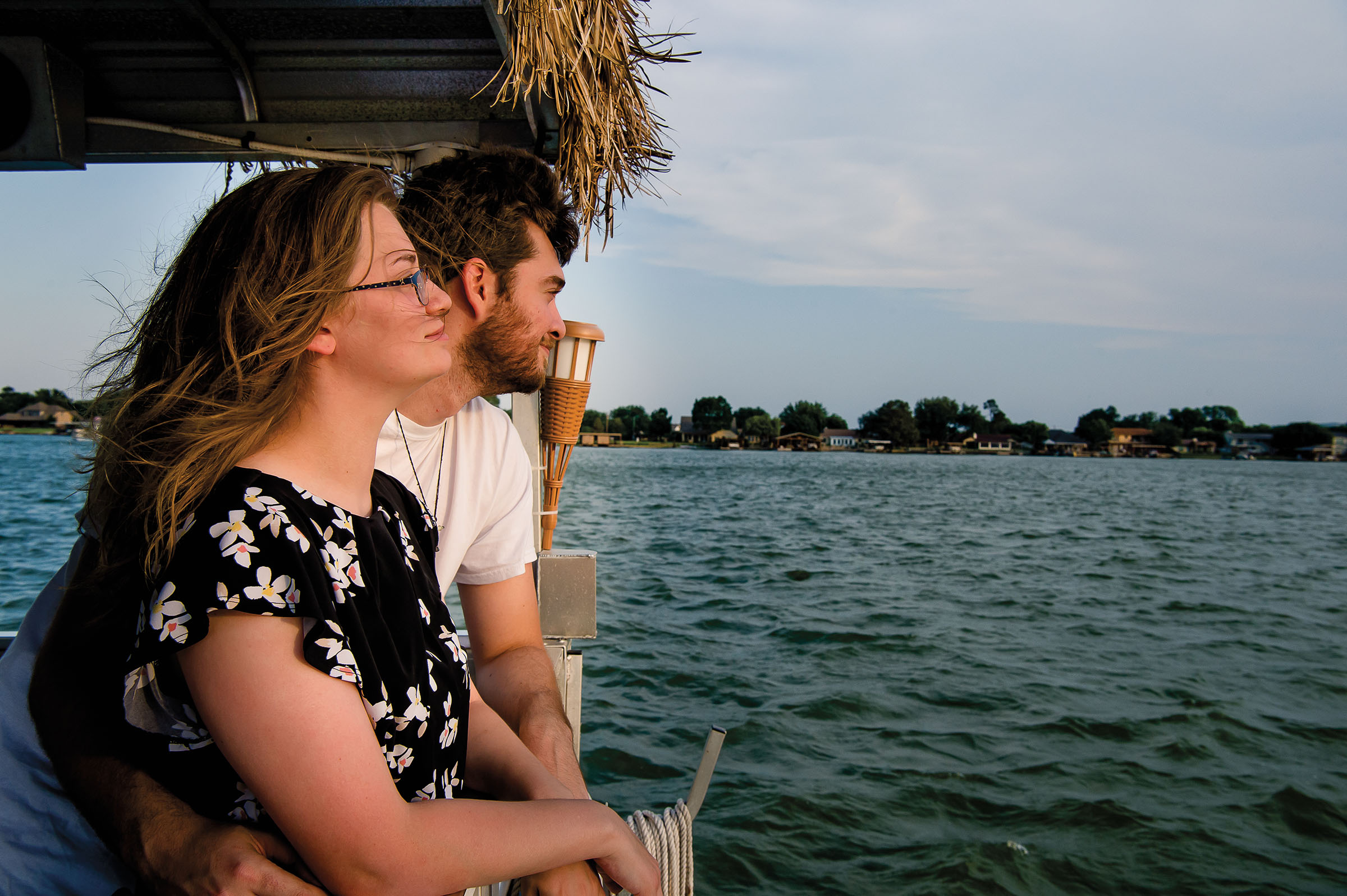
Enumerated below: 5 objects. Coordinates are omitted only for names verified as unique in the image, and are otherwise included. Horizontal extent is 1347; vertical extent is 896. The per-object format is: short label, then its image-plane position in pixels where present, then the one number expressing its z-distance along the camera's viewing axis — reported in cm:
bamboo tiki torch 302
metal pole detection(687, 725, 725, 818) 141
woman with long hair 89
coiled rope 152
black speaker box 247
